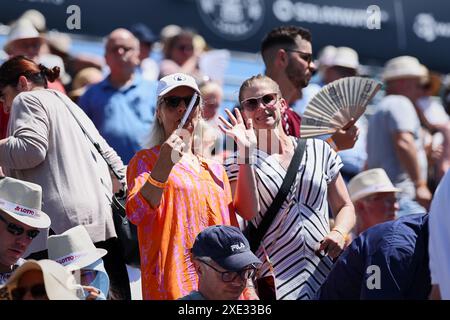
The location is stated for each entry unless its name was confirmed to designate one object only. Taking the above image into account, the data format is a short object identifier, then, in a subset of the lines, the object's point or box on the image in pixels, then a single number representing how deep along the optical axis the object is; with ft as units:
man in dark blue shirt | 46.14
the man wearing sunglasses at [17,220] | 44.96
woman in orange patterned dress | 45.47
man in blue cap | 43.68
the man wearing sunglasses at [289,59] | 59.16
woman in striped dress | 49.78
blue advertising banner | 79.05
